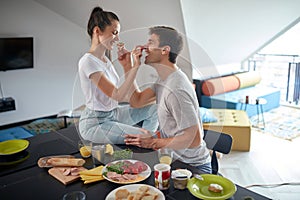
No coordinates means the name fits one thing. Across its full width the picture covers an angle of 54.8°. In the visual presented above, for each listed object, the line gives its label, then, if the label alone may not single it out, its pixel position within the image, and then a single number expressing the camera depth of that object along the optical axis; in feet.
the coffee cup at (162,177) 4.33
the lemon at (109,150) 5.50
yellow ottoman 11.18
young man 5.22
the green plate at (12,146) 5.80
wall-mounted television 13.71
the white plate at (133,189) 4.12
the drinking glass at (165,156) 5.11
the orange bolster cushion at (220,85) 8.41
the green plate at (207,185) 4.06
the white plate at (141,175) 4.57
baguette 5.14
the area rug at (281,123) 13.39
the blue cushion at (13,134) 11.91
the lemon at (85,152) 5.56
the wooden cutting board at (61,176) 4.66
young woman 5.71
